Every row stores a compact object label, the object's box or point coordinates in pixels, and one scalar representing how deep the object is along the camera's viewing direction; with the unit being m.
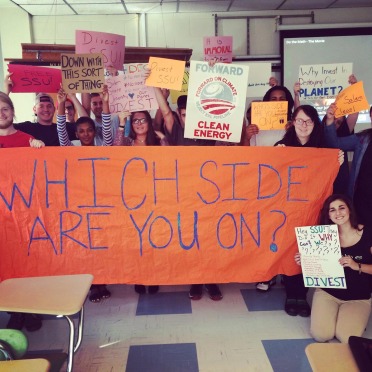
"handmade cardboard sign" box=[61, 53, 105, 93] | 2.20
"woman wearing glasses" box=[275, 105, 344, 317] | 2.19
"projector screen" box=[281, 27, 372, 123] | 5.36
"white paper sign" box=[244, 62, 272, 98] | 3.70
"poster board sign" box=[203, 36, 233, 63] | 3.42
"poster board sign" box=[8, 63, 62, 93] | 2.43
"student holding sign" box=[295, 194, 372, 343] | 1.96
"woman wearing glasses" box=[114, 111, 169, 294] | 2.44
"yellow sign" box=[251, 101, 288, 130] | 2.38
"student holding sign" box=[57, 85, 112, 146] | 2.34
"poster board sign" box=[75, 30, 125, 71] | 2.54
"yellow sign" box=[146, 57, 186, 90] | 2.22
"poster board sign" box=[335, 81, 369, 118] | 2.12
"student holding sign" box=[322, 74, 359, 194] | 2.26
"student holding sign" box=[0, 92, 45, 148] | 2.19
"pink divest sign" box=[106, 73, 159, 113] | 2.38
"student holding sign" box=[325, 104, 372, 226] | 2.16
